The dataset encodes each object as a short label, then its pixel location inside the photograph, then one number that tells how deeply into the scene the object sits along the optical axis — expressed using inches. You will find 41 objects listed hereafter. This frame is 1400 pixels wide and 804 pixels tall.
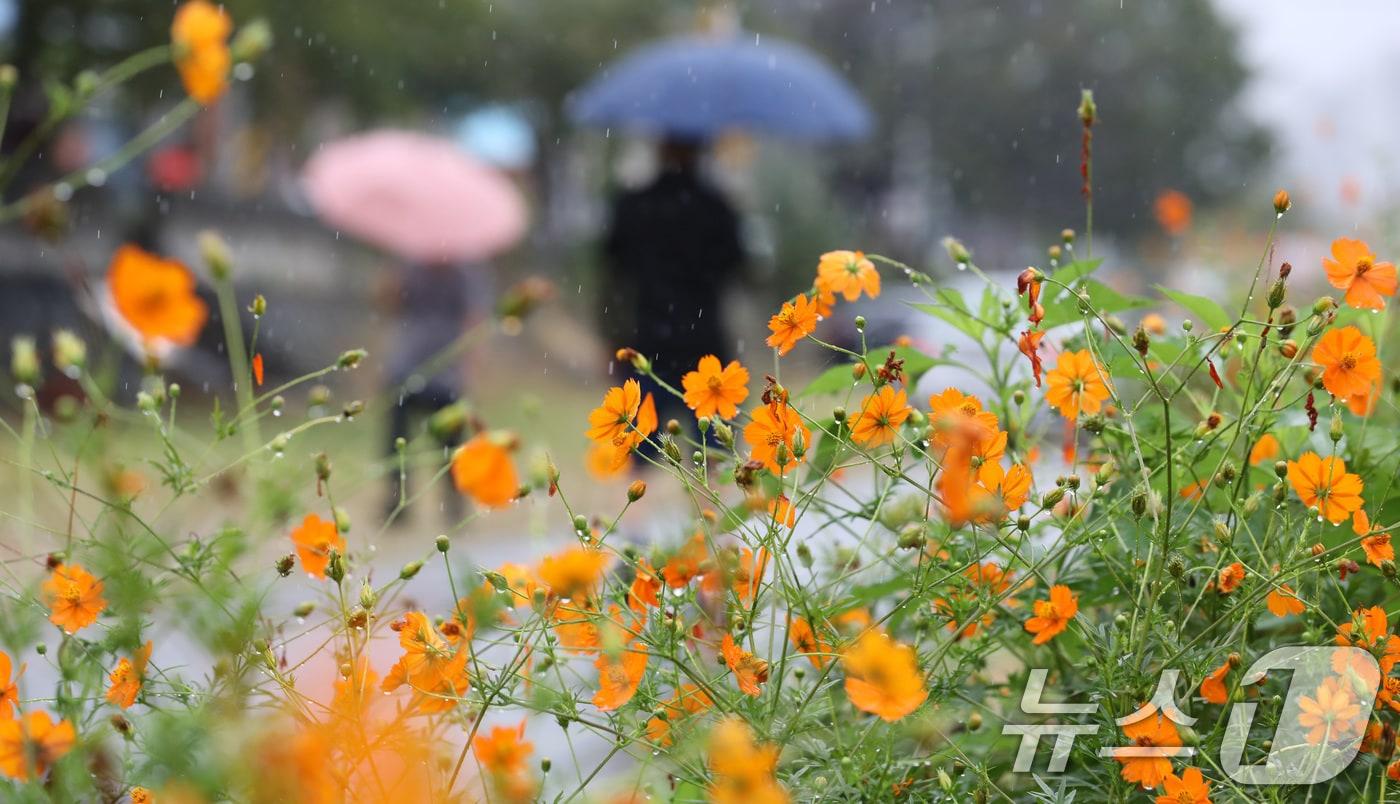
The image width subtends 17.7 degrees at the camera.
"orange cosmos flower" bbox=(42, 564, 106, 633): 123.4
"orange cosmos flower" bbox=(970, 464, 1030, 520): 123.6
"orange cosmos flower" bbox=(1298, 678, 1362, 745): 120.0
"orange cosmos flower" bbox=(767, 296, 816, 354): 127.3
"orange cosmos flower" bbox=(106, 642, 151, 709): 120.0
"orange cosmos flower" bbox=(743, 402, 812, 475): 124.9
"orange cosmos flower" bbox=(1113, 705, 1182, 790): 120.0
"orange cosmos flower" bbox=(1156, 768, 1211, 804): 118.8
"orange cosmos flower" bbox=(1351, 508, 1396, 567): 122.7
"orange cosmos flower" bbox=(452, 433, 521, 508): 113.8
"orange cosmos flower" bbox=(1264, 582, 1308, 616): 122.6
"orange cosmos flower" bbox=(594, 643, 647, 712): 121.7
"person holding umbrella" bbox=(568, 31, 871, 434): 375.0
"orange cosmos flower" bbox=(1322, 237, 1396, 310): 126.0
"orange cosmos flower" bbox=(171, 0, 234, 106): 129.0
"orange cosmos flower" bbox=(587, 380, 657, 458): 125.9
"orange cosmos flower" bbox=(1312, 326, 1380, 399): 124.9
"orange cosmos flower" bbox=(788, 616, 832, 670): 125.5
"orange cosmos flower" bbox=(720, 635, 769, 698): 121.3
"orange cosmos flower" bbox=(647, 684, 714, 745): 122.4
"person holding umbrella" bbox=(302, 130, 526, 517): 506.5
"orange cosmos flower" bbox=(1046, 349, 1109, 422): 127.3
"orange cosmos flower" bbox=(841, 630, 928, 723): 113.8
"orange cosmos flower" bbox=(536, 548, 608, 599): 112.1
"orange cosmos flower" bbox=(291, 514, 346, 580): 125.9
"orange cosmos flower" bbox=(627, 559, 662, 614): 125.1
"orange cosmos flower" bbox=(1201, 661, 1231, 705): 122.1
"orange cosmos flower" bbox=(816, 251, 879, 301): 131.5
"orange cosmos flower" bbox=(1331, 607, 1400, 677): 120.9
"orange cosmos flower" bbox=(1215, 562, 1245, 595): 123.3
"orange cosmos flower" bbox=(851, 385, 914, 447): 126.5
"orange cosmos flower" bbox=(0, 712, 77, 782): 114.5
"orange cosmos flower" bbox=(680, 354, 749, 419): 127.8
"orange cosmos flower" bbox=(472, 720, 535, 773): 117.4
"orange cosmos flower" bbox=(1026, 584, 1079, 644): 123.1
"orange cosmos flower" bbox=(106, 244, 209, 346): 114.5
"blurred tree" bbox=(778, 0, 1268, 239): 2297.2
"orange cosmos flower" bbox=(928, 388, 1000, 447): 118.5
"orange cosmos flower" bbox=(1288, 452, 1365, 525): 124.0
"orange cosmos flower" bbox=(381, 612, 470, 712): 121.7
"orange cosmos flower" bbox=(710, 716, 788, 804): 109.6
